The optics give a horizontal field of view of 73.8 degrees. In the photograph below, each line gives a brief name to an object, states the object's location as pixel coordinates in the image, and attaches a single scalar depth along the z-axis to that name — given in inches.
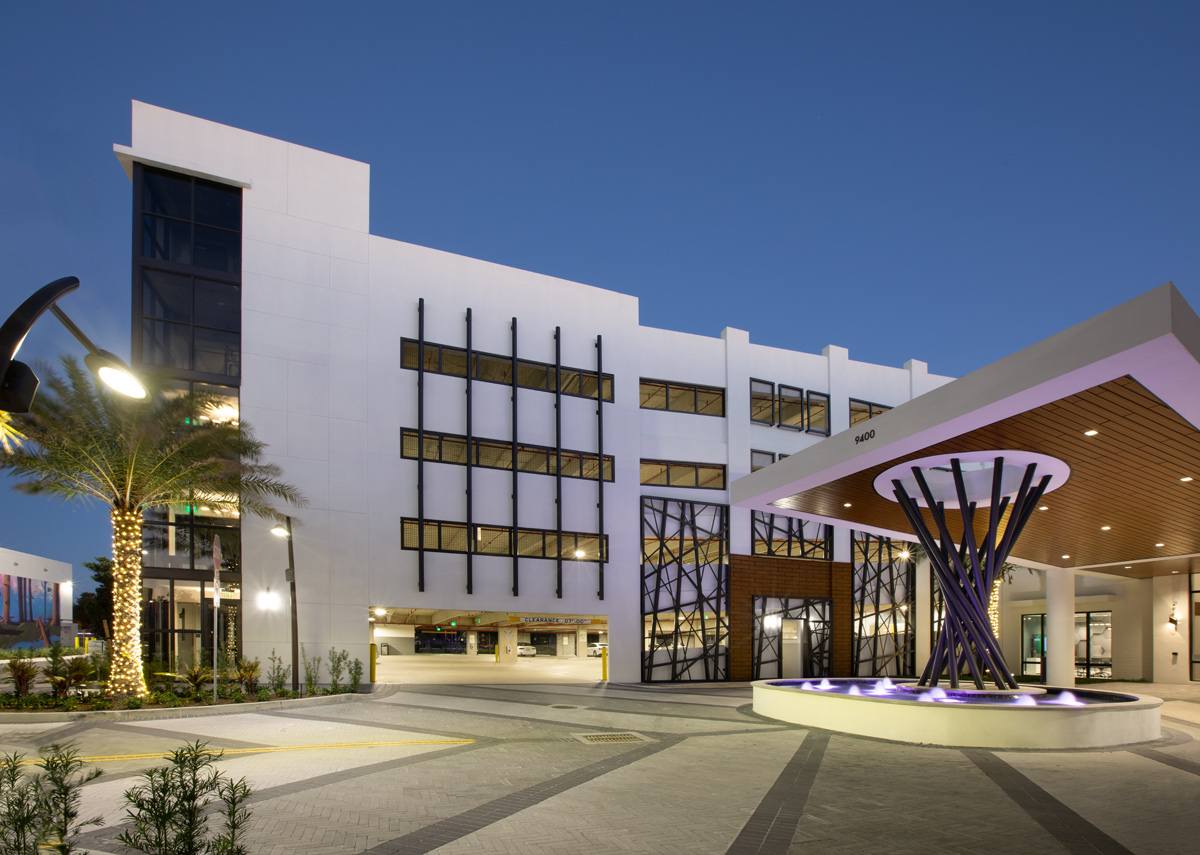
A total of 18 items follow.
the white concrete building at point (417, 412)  982.4
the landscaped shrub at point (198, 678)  751.1
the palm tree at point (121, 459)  695.1
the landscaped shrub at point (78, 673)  686.5
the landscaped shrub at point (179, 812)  175.3
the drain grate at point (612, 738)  565.9
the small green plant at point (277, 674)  810.8
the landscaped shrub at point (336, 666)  855.7
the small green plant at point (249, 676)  809.5
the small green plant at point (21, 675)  662.5
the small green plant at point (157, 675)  824.3
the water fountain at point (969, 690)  543.2
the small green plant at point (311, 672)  831.7
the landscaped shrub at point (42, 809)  182.9
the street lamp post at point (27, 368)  189.9
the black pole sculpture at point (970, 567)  675.4
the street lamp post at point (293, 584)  855.7
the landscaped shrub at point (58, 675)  672.4
